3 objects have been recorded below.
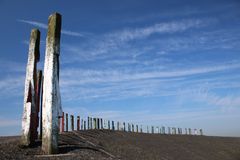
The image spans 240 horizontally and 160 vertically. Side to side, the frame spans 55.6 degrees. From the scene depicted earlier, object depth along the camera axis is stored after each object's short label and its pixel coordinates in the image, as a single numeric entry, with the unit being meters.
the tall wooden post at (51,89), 8.16
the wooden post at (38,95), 9.20
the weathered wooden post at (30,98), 8.84
